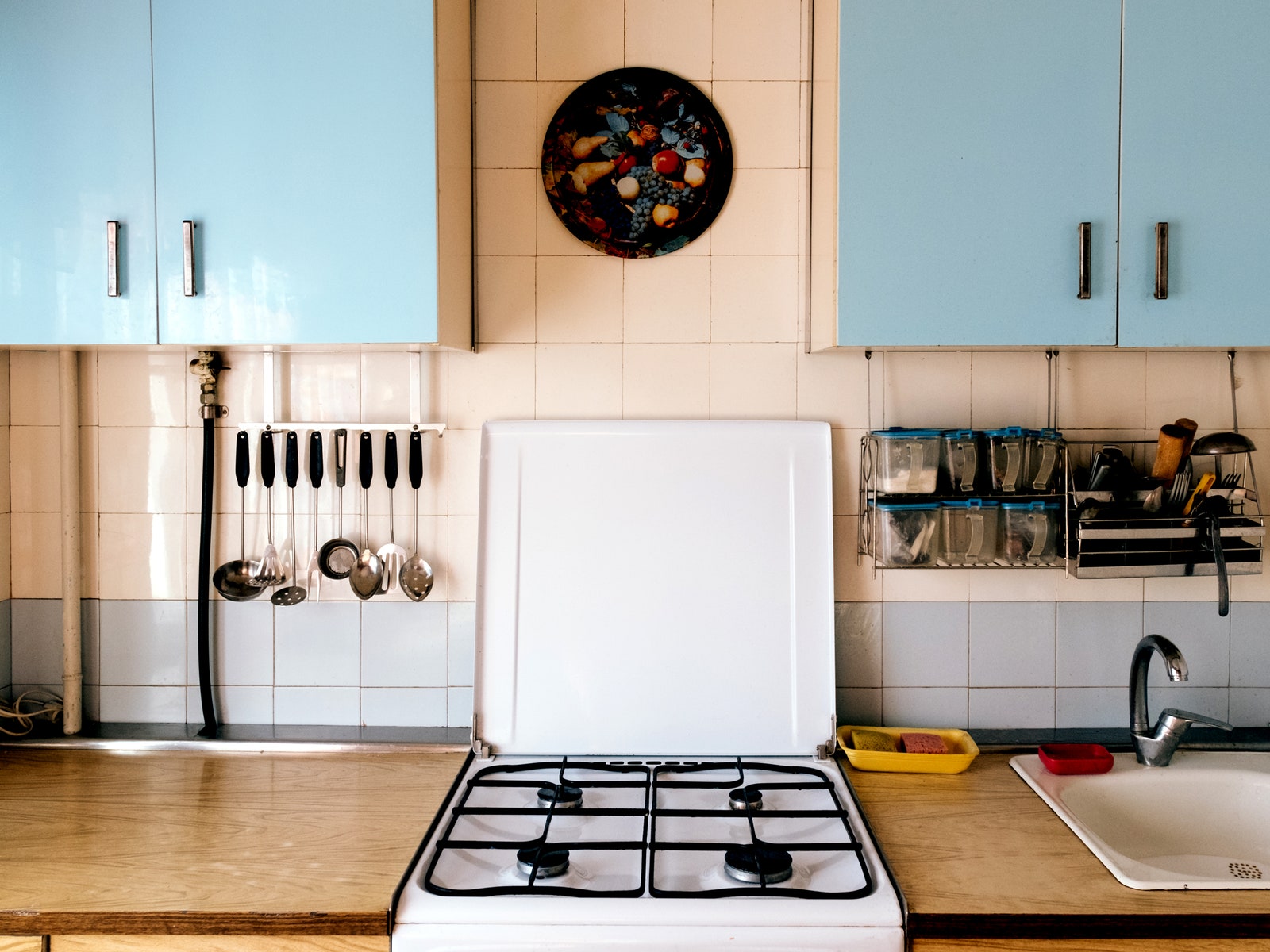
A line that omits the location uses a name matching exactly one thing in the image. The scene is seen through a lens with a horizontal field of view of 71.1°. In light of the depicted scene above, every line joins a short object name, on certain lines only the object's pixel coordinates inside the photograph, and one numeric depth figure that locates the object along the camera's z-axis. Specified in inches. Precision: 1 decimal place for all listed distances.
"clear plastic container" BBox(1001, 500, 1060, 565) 66.0
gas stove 68.1
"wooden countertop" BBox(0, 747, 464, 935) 47.4
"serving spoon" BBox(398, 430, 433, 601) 71.8
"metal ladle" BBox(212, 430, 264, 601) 71.8
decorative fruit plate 69.9
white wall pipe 71.7
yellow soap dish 64.6
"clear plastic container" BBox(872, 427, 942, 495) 66.4
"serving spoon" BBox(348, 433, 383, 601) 70.7
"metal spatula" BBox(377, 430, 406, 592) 72.1
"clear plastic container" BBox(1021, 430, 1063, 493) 66.6
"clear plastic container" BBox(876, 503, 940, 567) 66.2
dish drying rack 64.1
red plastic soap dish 64.4
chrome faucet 63.0
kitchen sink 62.5
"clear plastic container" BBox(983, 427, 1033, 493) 66.6
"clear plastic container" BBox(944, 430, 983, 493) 66.9
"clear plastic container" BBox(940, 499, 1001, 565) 66.2
